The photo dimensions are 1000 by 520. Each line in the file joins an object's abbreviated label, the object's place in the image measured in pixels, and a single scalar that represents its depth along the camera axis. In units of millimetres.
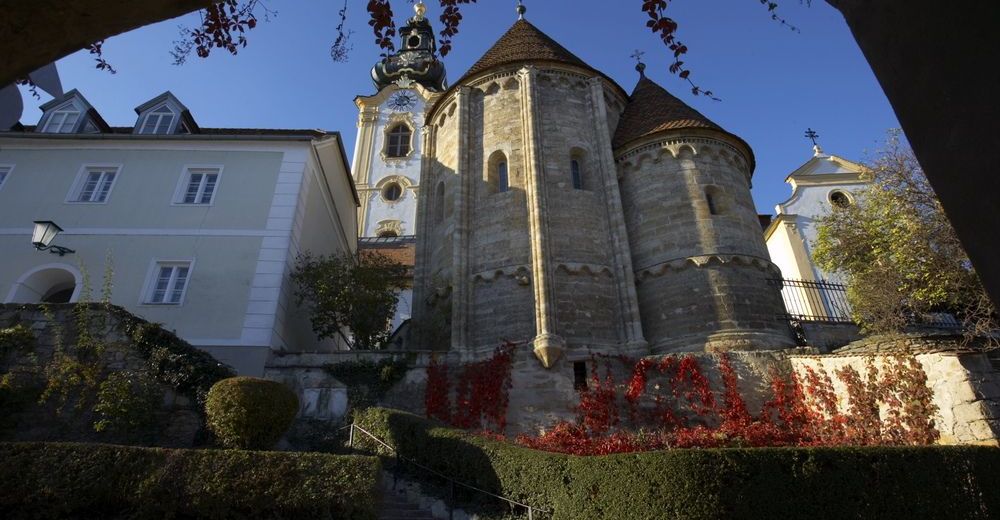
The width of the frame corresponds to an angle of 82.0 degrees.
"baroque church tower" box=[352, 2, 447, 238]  41031
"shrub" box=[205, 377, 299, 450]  10742
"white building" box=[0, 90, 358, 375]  16312
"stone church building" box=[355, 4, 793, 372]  16344
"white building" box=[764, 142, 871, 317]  27641
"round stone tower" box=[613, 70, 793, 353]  16344
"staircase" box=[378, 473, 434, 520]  10312
